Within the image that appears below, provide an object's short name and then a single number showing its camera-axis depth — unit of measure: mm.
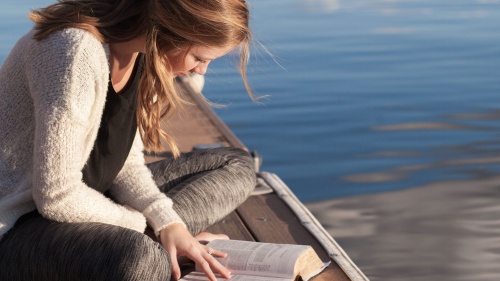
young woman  2451
